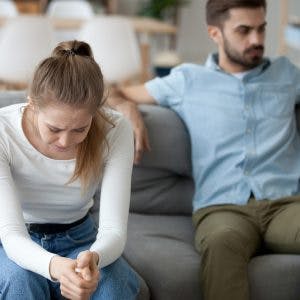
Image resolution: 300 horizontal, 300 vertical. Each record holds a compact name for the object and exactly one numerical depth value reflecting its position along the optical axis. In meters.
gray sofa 2.17
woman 1.84
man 2.37
